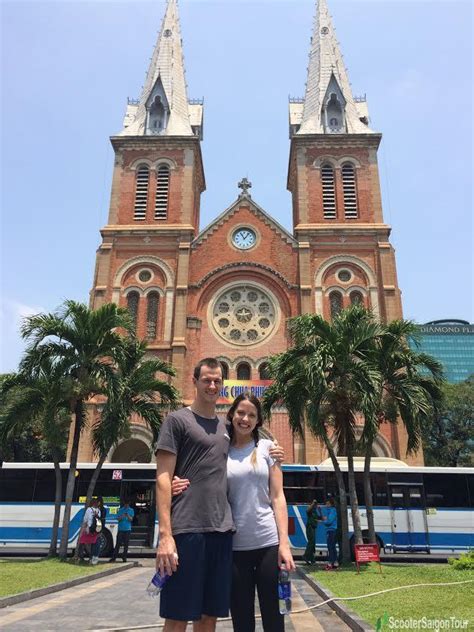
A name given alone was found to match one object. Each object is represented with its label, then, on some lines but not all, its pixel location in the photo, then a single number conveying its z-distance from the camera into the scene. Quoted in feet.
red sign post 37.55
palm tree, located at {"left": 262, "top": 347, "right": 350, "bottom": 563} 44.80
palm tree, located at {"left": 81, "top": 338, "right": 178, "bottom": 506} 49.67
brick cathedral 94.63
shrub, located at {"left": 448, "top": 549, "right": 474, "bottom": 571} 33.94
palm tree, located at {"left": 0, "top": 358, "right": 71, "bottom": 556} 49.03
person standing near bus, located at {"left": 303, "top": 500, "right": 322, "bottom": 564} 45.68
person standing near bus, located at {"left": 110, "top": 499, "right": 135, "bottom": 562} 47.50
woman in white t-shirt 12.25
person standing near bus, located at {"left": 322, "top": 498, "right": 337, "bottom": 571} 43.21
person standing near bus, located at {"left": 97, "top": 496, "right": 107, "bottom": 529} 47.43
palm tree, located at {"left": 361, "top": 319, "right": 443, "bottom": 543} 46.65
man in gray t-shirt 11.12
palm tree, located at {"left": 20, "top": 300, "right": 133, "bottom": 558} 49.52
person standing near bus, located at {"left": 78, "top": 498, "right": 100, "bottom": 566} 43.80
